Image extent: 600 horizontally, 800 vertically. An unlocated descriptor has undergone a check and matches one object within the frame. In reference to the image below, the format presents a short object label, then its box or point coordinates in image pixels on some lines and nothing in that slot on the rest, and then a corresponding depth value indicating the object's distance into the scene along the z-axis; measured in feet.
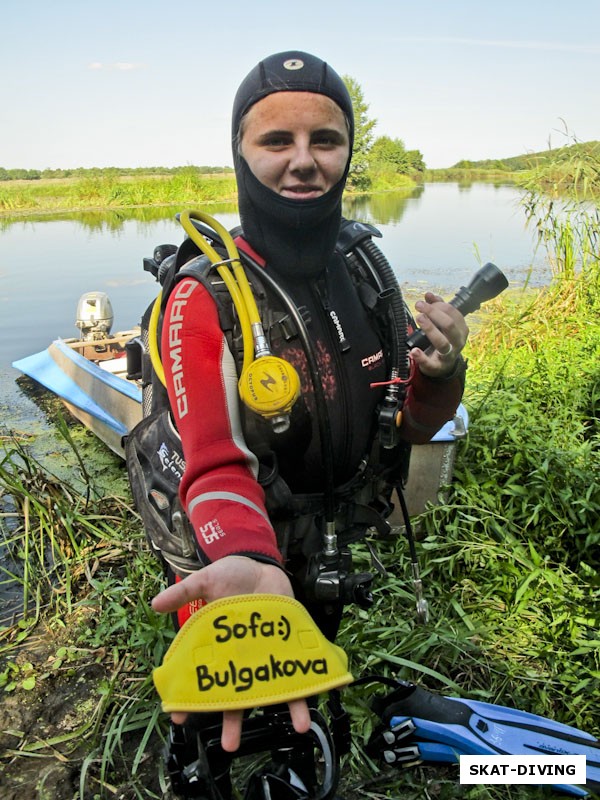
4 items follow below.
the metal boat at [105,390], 11.03
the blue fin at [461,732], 6.89
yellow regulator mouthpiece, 4.28
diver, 4.24
